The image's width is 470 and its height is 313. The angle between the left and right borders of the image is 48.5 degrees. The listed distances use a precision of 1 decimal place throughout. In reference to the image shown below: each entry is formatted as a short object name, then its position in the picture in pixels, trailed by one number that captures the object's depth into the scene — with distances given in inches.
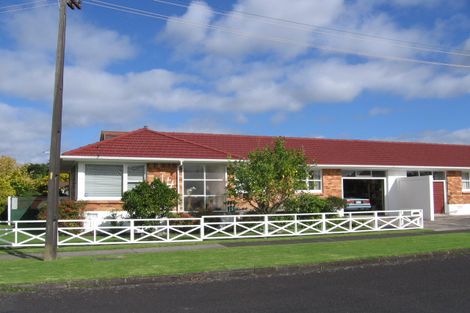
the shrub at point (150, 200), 737.0
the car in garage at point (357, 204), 1098.7
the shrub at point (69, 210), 753.0
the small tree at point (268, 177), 781.3
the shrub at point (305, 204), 817.5
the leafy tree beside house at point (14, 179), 1213.7
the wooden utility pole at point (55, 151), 495.2
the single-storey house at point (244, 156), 837.2
